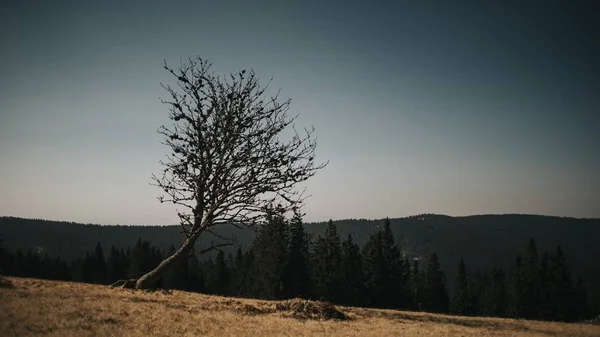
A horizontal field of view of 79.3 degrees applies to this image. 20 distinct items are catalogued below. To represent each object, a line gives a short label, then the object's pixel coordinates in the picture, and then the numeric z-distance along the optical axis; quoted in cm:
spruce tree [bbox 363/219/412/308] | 6269
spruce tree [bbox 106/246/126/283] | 9194
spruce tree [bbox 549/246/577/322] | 6919
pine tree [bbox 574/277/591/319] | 7371
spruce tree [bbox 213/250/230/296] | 8112
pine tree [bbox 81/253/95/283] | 9638
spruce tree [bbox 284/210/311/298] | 5247
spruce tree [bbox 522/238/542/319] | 7250
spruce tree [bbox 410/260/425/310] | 7875
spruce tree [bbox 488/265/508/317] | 8688
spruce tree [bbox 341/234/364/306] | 6094
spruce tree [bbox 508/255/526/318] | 7481
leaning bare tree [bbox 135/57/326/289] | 1719
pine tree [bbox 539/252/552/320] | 7019
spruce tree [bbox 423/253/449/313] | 7419
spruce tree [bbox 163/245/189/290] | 7812
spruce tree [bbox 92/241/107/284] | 9512
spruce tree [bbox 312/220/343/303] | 6050
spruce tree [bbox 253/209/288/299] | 5166
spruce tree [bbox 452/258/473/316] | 7725
